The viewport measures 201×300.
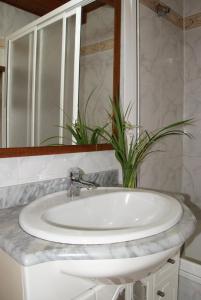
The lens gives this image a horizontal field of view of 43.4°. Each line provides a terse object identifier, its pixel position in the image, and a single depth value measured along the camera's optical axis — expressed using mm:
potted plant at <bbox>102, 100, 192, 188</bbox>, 1177
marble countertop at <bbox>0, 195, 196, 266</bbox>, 524
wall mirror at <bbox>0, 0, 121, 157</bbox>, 900
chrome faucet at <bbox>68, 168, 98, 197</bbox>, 938
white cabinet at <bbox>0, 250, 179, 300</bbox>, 562
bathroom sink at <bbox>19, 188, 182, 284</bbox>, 549
